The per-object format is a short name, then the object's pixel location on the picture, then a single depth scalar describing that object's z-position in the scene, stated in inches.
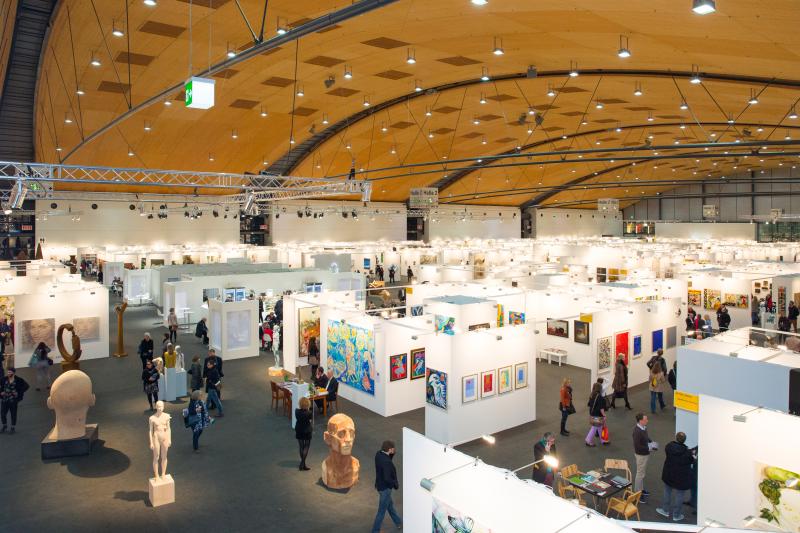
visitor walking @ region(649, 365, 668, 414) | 424.0
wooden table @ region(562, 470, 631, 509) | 262.5
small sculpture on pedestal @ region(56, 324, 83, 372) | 514.3
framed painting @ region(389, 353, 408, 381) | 435.2
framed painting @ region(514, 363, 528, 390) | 412.8
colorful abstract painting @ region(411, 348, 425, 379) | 450.9
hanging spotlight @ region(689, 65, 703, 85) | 585.9
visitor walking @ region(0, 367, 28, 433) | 382.6
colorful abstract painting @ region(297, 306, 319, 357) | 567.2
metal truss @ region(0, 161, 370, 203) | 675.4
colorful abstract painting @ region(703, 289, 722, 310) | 769.6
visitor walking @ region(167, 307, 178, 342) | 660.1
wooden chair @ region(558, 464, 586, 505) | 270.7
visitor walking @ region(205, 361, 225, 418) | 430.0
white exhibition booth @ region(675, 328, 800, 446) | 305.0
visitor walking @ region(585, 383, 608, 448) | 360.8
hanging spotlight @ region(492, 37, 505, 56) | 570.9
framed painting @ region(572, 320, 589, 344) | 556.7
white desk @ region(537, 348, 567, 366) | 585.9
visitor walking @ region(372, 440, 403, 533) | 257.4
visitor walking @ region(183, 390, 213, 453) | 351.6
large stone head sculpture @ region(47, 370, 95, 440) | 345.1
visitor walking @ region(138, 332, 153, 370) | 500.7
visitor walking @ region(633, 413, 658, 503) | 296.4
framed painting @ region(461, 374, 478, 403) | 381.1
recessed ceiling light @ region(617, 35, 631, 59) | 495.8
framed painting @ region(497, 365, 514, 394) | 401.4
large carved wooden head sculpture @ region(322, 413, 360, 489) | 299.1
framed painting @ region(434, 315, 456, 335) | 544.7
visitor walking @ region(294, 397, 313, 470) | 327.0
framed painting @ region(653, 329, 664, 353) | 549.6
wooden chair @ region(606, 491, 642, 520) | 258.8
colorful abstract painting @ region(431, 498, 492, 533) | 193.5
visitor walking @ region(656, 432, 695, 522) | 272.4
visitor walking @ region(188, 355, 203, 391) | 454.0
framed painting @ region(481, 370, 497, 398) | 392.2
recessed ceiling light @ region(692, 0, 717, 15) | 242.7
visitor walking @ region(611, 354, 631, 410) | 444.8
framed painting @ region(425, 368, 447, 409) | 378.7
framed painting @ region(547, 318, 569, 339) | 588.4
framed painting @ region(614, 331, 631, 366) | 518.7
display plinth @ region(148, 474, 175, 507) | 288.2
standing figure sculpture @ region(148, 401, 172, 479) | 289.0
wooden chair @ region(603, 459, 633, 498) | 293.6
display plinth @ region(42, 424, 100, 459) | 344.8
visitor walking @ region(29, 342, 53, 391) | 487.5
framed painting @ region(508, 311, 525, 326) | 627.8
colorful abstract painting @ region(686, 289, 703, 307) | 789.2
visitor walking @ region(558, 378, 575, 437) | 379.6
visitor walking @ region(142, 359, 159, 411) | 430.9
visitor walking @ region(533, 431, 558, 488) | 267.6
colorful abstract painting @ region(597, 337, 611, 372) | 506.9
